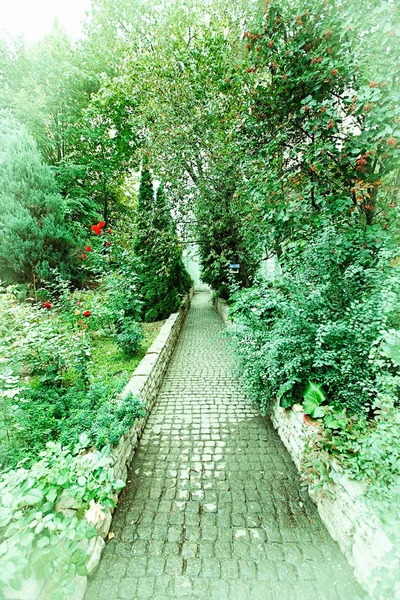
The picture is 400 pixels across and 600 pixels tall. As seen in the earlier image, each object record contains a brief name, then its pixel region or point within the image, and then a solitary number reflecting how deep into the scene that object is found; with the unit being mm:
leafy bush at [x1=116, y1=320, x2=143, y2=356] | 4723
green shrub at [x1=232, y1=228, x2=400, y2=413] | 2334
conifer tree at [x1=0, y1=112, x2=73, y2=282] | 6828
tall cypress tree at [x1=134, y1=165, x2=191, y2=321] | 7547
